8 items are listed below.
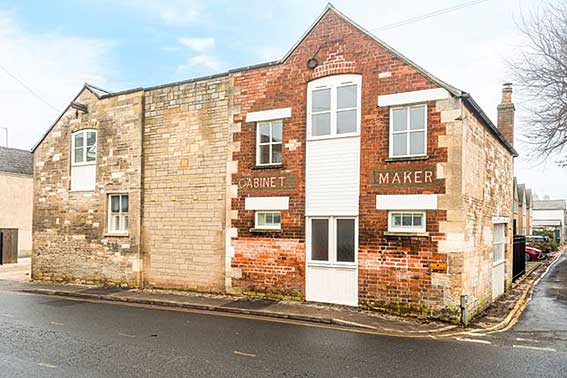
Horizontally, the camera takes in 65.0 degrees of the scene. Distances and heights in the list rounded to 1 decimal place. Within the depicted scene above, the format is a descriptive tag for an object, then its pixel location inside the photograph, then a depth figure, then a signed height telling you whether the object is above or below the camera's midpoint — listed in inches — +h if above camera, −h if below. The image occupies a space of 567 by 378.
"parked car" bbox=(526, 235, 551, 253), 1401.1 -104.9
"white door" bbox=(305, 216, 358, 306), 461.4 -56.2
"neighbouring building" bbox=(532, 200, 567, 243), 2958.9 -34.6
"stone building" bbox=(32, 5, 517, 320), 424.5 +24.9
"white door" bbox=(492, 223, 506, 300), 544.4 -67.6
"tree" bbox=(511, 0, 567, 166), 817.1 +229.0
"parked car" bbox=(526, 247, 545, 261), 1238.3 -125.1
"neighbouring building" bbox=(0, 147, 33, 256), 1076.0 +20.3
